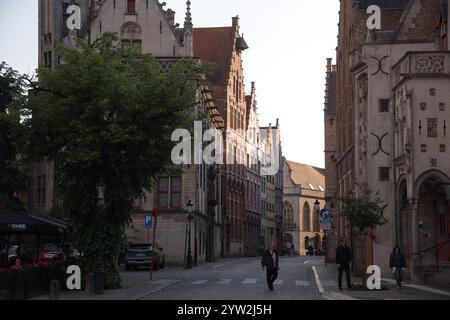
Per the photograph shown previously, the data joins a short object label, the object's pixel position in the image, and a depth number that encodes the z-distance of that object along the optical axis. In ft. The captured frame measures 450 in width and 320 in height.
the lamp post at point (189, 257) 173.88
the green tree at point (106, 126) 101.96
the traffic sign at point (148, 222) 148.00
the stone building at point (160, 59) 195.72
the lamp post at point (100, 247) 97.50
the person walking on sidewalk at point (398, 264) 104.12
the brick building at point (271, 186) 375.66
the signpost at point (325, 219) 158.20
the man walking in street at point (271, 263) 101.71
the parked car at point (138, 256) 162.20
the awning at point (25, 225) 100.32
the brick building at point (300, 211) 459.19
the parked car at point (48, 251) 150.42
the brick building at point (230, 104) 277.85
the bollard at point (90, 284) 95.97
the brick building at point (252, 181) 326.03
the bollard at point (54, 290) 77.05
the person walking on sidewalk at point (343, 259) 104.78
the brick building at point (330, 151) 218.22
